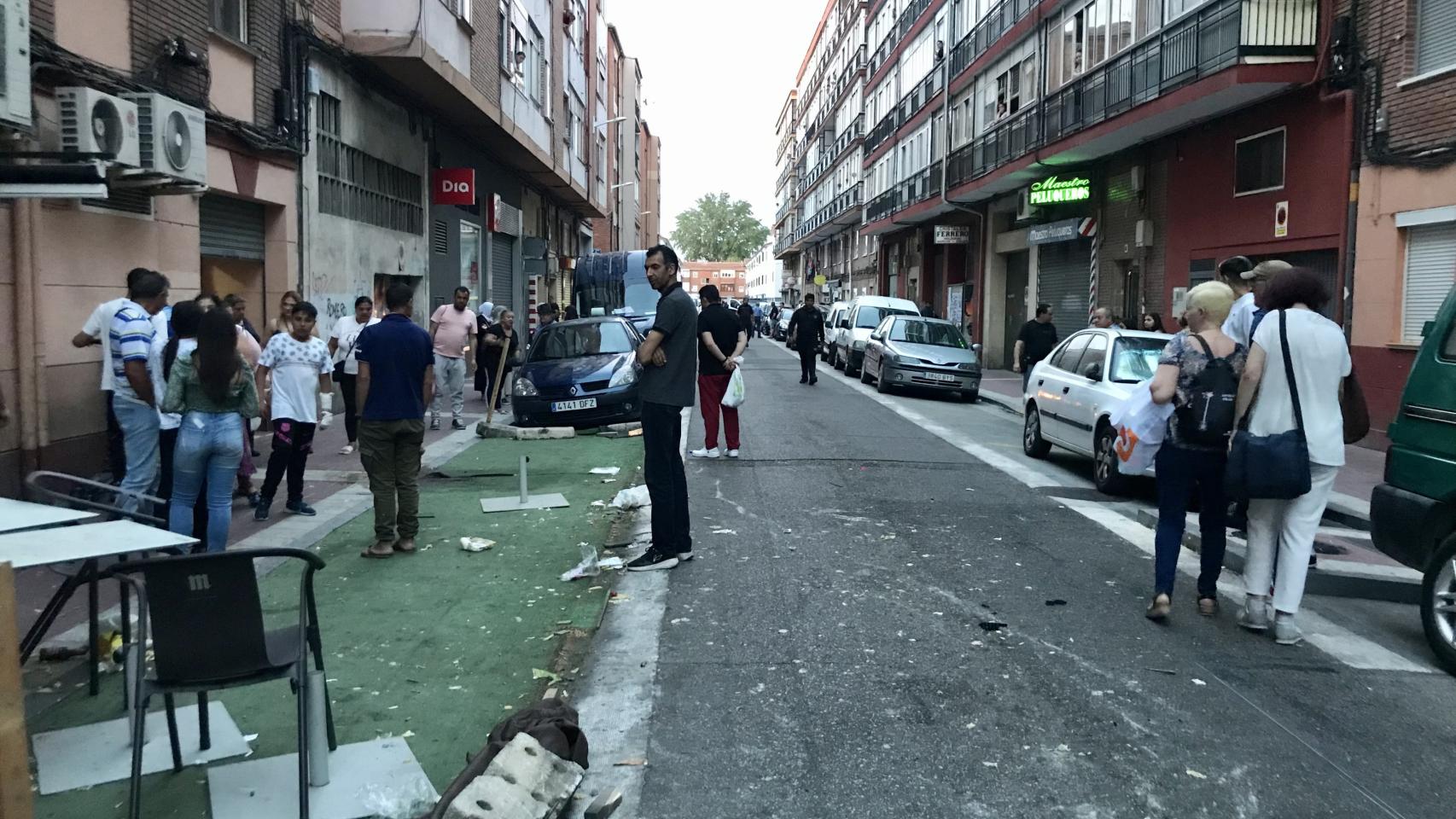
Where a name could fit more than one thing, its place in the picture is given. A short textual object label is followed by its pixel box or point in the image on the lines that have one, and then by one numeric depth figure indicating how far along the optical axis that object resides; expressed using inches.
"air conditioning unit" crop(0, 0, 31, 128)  285.0
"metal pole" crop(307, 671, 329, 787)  150.6
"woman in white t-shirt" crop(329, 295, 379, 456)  472.1
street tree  4987.7
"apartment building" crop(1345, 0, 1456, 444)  528.7
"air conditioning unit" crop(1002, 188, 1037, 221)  1068.5
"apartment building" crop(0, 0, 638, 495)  348.2
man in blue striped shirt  272.7
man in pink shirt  572.7
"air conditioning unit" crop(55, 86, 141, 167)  349.7
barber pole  935.7
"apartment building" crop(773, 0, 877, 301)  2207.2
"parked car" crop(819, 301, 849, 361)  1194.8
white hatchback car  417.1
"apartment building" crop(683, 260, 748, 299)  5516.7
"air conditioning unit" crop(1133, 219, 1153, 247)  820.0
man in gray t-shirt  275.3
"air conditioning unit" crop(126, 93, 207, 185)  385.1
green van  215.8
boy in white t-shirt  341.7
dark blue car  544.7
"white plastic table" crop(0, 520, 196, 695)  134.3
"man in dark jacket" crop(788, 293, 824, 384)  869.2
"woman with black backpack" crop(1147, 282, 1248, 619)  227.6
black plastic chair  132.4
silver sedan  792.9
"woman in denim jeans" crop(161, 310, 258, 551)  248.8
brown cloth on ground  152.7
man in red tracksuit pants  442.0
